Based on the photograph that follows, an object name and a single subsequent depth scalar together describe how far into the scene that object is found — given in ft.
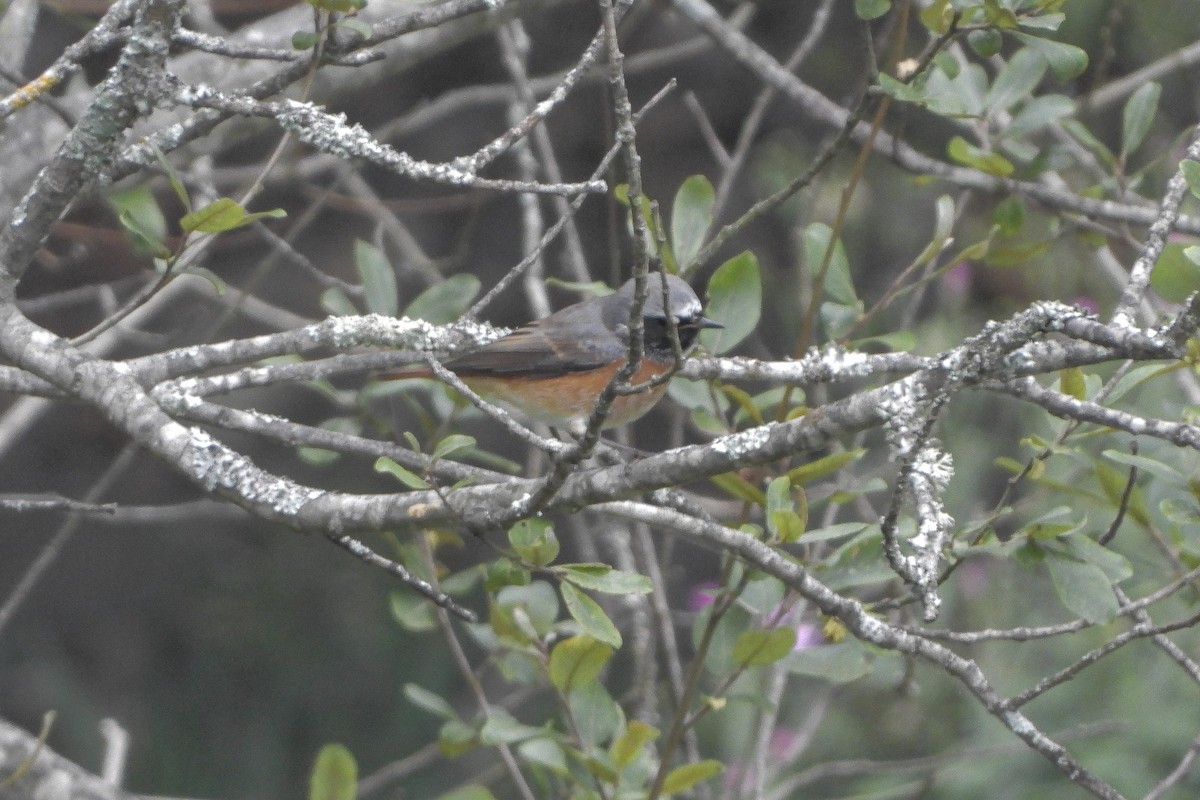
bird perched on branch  27.58
